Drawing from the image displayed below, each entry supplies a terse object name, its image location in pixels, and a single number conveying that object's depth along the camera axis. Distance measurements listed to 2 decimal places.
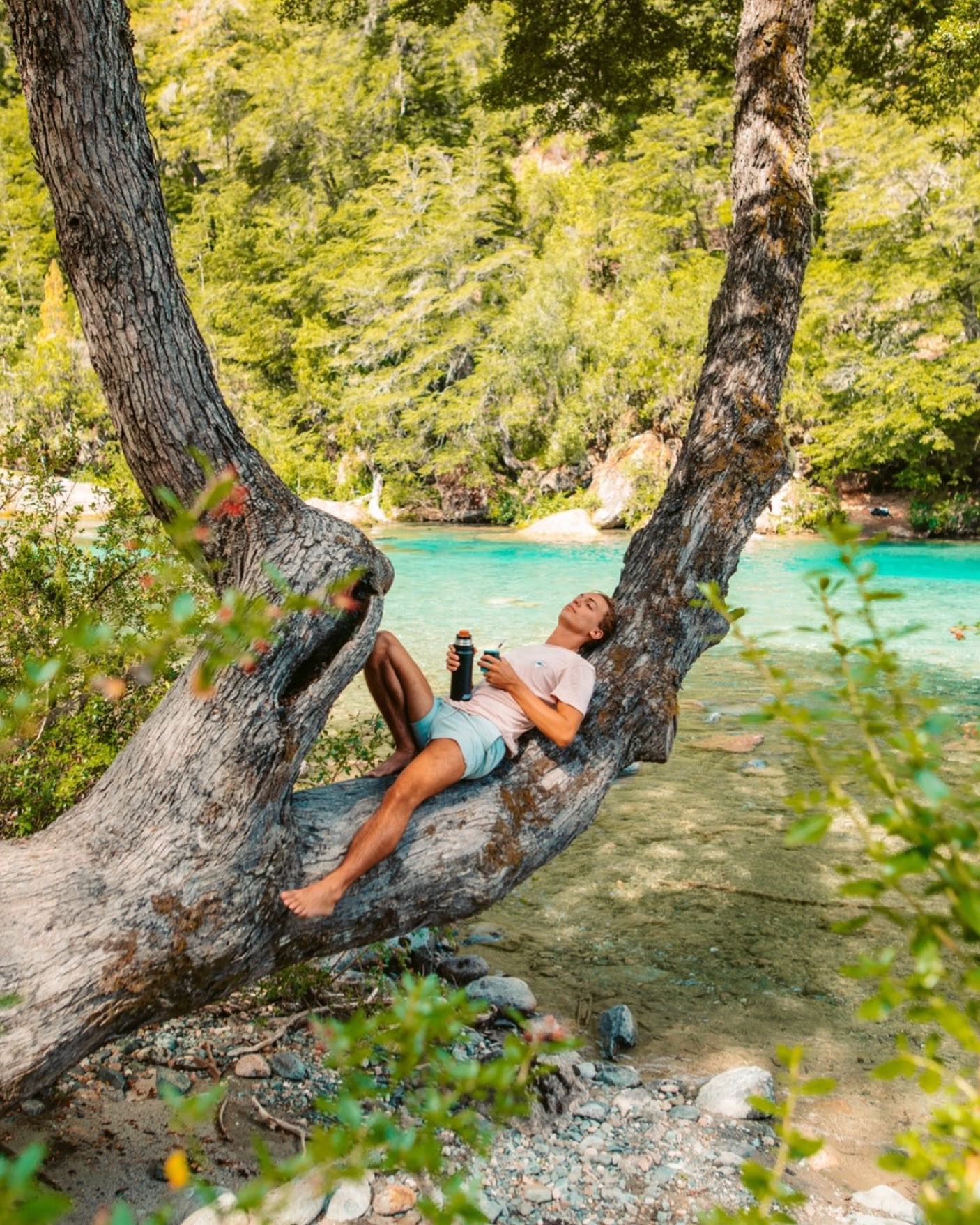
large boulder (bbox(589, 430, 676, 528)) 29.45
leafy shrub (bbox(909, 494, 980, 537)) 26.36
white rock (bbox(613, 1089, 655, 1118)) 3.86
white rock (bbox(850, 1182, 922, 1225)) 3.25
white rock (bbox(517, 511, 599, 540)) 28.58
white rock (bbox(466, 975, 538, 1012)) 4.48
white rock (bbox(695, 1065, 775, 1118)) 3.81
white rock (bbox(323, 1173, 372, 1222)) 3.09
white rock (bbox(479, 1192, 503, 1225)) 3.18
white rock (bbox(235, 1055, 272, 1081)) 3.70
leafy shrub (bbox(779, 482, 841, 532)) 27.73
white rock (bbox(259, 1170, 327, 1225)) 3.00
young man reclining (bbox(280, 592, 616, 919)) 3.34
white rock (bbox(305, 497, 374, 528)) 32.66
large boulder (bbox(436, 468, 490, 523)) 33.94
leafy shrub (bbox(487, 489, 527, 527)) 32.84
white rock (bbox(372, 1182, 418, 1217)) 3.15
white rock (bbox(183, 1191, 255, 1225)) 2.92
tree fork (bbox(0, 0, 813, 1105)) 2.80
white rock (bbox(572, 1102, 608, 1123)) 3.81
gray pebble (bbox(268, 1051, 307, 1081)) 3.73
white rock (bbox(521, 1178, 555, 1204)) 3.31
